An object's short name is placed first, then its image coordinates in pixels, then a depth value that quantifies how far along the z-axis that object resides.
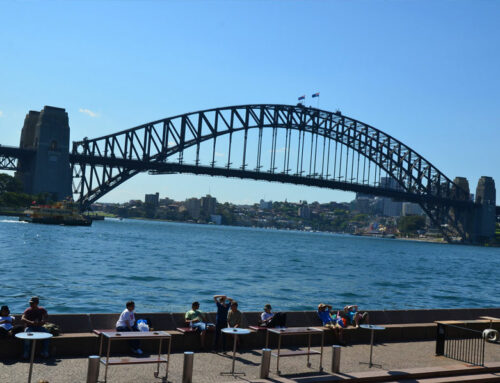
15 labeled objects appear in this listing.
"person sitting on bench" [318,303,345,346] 11.95
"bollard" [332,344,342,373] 9.45
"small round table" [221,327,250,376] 9.08
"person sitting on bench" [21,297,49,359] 9.34
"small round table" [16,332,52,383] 7.71
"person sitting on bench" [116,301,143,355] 9.99
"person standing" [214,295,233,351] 10.45
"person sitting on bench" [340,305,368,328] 12.17
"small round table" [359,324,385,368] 10.62
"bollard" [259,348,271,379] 8.84
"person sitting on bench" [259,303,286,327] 11.13
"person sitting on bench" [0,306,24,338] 9.04
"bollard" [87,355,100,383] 7.74
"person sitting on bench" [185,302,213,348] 10.38
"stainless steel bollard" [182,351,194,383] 8.38
